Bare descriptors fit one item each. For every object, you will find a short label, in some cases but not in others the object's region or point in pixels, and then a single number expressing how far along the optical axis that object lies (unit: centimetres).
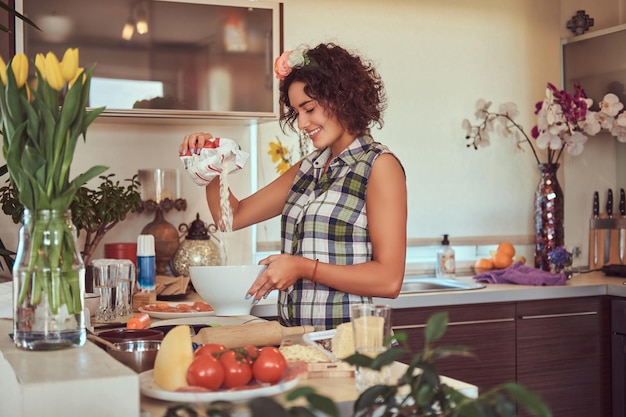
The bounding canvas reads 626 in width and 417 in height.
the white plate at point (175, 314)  252
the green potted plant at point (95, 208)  297
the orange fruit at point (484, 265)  406
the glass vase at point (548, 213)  399
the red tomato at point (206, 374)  130
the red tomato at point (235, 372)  131
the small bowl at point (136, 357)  149
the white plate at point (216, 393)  125
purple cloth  359
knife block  416
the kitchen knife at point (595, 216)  423
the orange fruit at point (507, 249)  400
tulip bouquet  138
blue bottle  304
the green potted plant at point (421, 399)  92
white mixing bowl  199
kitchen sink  369
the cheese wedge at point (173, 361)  132
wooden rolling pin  170
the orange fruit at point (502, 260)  399
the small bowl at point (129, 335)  172
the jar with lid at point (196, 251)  337
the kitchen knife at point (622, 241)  414
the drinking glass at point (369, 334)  139
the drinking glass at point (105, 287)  254
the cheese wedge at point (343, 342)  160
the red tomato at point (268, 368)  134
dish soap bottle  391
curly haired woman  213
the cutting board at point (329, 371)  151
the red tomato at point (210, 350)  138
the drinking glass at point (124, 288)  257
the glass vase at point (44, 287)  141
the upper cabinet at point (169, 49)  311
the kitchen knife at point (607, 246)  418
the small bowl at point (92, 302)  236
